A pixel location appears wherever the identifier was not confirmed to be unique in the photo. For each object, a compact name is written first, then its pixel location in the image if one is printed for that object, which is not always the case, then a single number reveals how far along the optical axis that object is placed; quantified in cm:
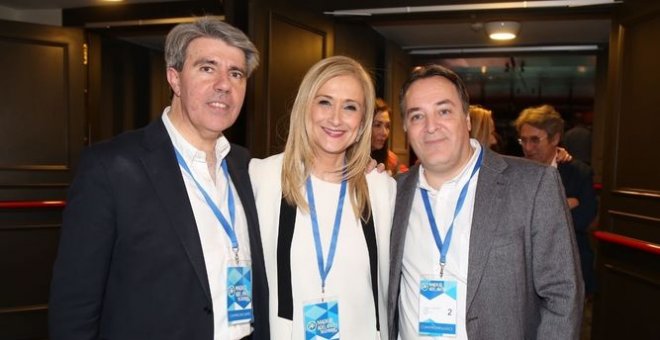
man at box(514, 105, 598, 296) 353
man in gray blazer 162
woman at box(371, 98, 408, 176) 388
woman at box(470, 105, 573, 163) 327
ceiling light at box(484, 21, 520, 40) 568
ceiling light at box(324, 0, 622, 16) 402
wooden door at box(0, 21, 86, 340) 422
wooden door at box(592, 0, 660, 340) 312
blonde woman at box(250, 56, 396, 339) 183
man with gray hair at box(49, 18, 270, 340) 143
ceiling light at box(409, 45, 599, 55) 756
